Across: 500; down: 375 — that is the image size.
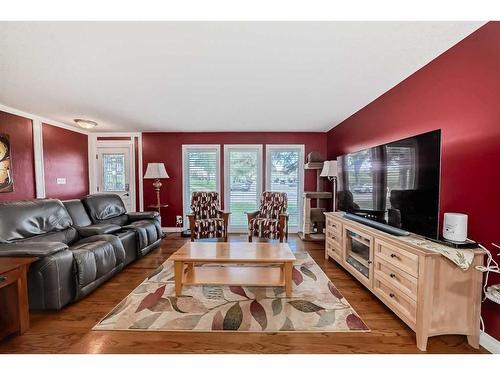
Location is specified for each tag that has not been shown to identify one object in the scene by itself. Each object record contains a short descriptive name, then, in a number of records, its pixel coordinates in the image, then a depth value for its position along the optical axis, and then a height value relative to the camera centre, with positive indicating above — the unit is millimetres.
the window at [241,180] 4883 -25
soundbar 1946 -467
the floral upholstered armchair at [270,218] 3713 -688
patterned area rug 1805 -1181
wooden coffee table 2191 -851
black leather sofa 1914 -713
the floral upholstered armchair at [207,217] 3783 -697
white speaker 1540 -333
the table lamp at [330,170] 3951 +158
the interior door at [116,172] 4914 +149
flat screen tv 1678 -36
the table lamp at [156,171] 4383 +153
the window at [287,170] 4875 +195
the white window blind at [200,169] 4906 +218
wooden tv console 1521 -807
